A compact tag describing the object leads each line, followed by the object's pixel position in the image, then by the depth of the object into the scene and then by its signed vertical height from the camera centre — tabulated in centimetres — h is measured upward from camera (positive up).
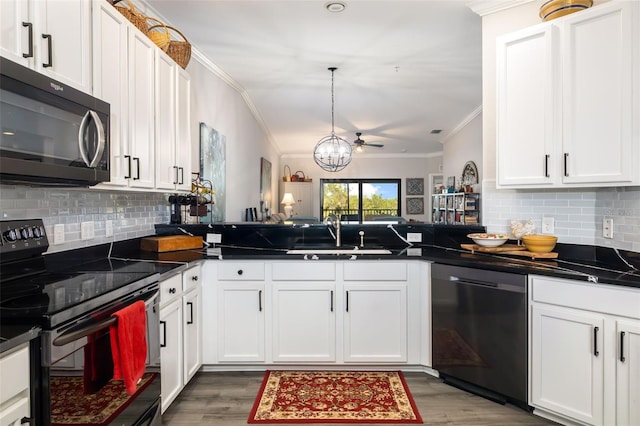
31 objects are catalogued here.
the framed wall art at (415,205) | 1080 +16
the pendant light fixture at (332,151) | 599 +90
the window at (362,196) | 1095 +42
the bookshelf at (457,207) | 656 +6
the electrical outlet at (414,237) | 323 -21
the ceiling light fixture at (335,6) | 290 +151
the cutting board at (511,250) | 251 -27
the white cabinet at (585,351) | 186 -70
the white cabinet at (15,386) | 107 -48
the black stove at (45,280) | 129 -29
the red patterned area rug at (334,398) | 227 -115
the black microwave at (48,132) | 131 +31
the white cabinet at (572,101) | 210 +63
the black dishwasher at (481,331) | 225 -72
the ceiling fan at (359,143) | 761 +130
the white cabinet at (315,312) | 276 -70
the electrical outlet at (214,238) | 324 -21
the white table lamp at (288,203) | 948 +21
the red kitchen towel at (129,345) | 154 -53
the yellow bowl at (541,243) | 253 -21
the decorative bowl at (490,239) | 272 -19
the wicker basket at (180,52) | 282 +114
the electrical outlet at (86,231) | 223 -10
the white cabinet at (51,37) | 137 +67
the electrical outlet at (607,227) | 240 -10
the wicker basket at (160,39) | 261 +114
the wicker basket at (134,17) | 226 +114
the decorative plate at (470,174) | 669 +64
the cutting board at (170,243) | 282 -23
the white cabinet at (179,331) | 212 -70
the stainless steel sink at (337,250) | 297 -30
